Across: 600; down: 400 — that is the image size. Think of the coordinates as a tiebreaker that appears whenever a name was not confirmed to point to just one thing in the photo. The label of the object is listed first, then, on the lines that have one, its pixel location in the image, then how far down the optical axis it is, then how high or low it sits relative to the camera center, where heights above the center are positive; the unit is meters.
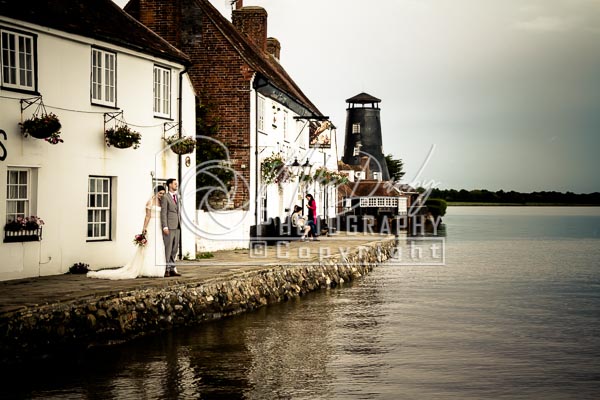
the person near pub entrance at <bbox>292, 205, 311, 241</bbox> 33.71 -0.44
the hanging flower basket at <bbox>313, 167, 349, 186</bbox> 40.81 +1.94
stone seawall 12.20 -1.89
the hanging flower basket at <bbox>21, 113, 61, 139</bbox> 15.98 +1.76
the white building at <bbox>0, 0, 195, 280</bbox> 16.25 +2.09
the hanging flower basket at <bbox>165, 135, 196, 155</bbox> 21.59 +1.87
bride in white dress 17.30 -0.95
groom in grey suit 17.69 -0.22
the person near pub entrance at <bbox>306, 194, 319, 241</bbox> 33.18 -0.23
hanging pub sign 42.91 +4.32
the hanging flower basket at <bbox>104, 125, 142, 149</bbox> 18.73 +1.79
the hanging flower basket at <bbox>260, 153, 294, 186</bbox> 30.70 +1.69
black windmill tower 87.44 +8.65
